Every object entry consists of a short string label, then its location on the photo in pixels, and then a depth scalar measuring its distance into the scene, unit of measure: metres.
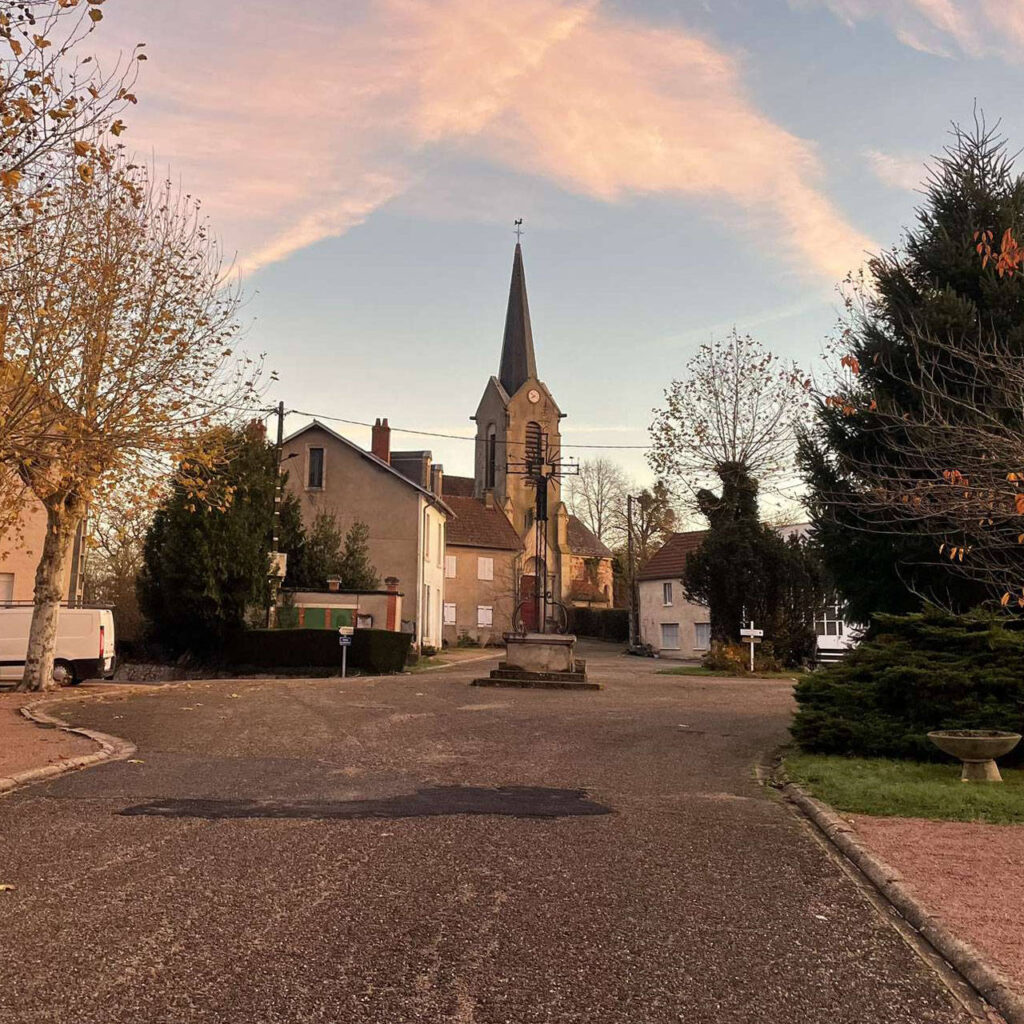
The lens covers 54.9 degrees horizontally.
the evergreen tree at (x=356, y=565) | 36.19
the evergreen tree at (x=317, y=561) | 35.12
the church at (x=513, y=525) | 56.38
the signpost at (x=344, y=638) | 25.72
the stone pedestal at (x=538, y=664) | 24.77
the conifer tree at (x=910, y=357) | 15.62
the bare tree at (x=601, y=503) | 77.56
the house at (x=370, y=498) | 41.78
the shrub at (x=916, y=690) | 11.81
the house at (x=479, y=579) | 55.69
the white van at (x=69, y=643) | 22.19
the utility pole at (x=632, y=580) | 52.31
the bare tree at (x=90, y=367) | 13.88
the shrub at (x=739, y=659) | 33.69
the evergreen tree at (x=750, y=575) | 35.44
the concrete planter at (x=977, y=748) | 10.44
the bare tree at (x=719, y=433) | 37.12
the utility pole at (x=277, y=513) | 30.97
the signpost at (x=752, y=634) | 31.40
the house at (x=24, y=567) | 31.45
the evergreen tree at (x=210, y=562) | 28.45
